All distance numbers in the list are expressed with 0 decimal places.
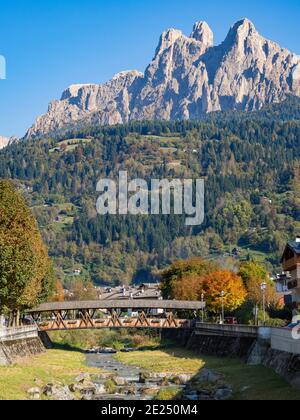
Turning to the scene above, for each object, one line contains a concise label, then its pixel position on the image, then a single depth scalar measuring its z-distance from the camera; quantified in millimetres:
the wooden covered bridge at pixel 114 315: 136875
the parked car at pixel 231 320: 134500
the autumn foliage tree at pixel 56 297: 193500
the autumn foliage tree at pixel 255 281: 147125
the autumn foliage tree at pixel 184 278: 162375
